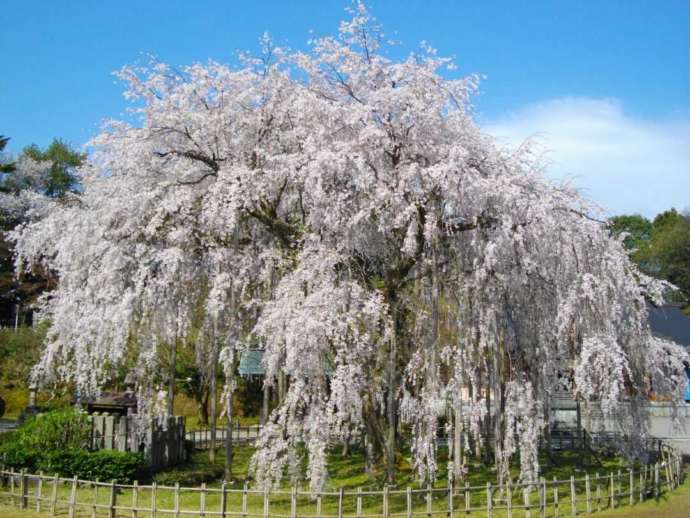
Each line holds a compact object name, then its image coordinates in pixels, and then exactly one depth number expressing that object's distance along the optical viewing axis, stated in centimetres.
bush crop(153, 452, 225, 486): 1678
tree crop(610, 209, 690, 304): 5716
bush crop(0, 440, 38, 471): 1578
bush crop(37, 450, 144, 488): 1565
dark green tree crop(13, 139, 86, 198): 5162
